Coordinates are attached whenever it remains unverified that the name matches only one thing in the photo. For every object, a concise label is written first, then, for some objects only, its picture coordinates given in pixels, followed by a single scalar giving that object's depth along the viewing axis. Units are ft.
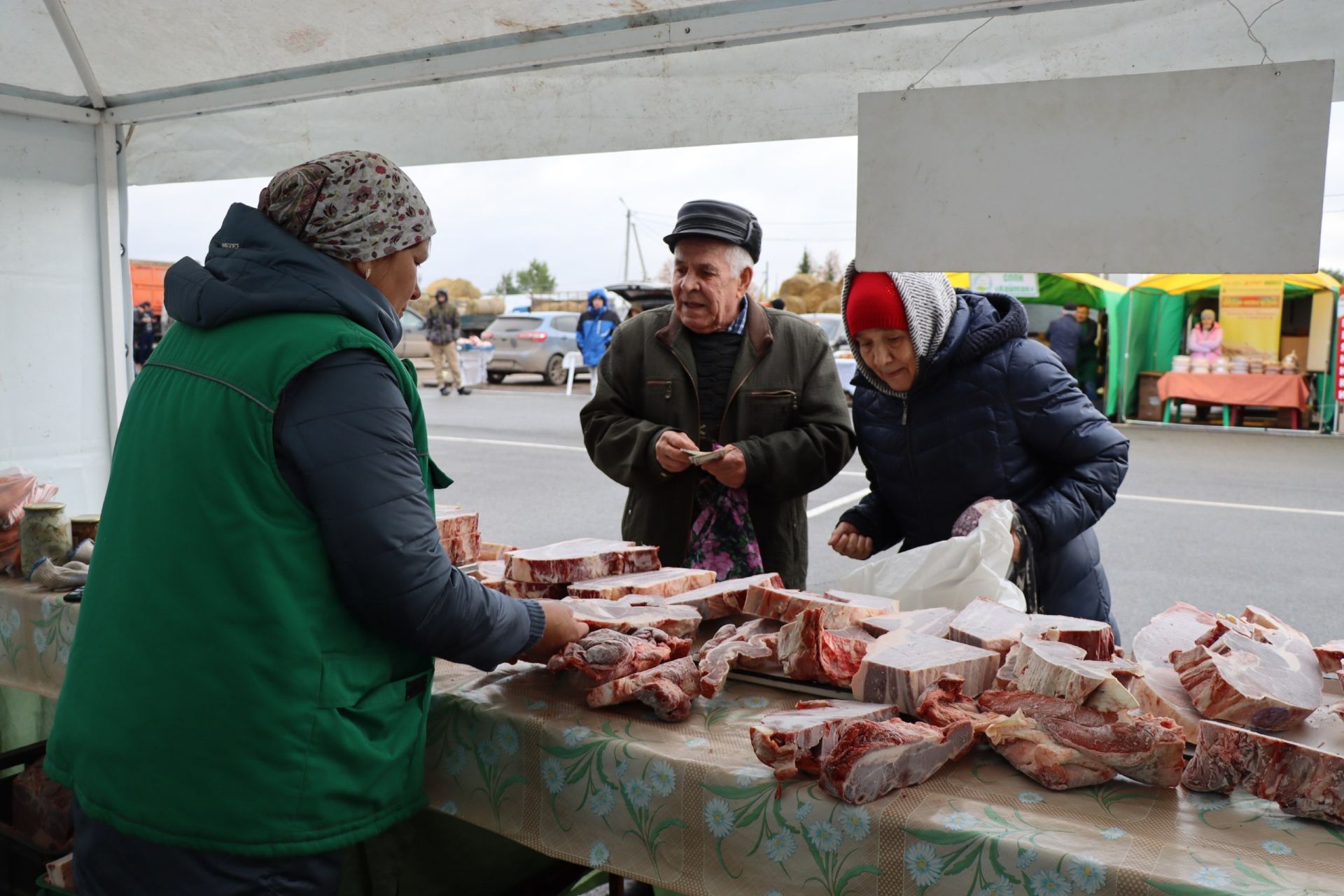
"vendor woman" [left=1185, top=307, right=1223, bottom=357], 46.75
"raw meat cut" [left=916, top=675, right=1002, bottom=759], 5.06
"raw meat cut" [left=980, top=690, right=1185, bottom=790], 4.59
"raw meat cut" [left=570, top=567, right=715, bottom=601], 7.05
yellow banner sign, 46.24
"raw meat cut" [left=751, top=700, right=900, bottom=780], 4.76
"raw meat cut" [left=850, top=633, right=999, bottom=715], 5.39
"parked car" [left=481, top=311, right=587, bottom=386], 64.75
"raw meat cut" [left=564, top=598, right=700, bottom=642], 6.35
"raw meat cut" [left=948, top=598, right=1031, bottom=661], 5.95
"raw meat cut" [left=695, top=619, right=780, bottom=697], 5.86
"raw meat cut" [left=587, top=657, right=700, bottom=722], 5.51
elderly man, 9.76
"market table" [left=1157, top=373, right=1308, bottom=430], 44.73
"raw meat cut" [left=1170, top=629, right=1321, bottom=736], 5.01
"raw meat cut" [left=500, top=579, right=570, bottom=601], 7.41
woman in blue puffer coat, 8.33
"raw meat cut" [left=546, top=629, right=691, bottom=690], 5.77
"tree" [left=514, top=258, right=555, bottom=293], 245.04
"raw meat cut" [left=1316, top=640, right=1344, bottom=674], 5.83
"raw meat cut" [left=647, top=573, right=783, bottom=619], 7.06
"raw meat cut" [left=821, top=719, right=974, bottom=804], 4.57
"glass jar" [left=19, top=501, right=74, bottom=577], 8.75
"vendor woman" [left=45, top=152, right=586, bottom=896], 4.64
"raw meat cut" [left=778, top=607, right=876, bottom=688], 5.91
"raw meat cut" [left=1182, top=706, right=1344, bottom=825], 4.33
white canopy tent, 7.44
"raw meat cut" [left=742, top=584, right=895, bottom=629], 6.53
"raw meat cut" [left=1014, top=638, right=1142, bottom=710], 4.95
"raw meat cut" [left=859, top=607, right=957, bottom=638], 6.46
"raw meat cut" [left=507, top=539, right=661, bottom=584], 7.38
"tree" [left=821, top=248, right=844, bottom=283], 148.73
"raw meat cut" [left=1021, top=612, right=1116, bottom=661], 5.87
